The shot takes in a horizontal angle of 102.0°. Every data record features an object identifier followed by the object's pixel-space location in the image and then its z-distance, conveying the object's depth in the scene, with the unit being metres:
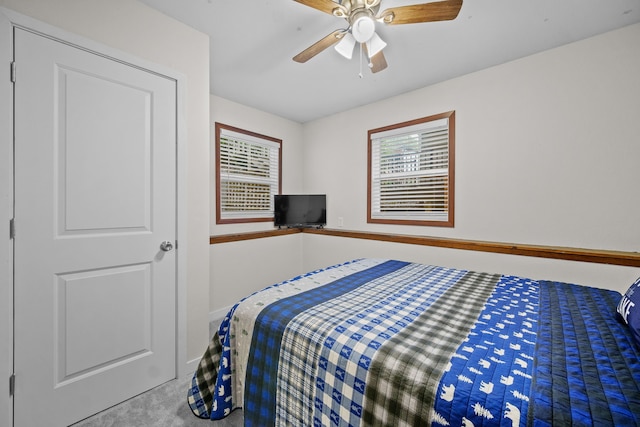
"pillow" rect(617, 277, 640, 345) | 0.96
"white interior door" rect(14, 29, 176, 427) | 1.36
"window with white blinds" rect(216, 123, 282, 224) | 3.18
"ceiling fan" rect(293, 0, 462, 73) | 1.39
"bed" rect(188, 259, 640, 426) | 0.73
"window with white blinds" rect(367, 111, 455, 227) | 2.80
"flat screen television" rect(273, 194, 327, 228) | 3.69
